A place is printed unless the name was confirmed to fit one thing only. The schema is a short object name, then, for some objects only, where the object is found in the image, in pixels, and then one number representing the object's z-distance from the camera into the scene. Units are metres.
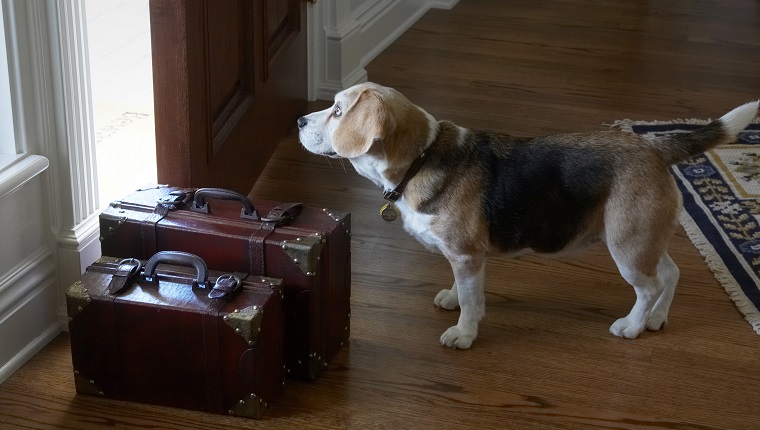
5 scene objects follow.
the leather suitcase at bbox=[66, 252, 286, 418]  2.49
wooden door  2.81
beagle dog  2.67
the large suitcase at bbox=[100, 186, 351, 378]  2.59
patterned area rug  3.03
